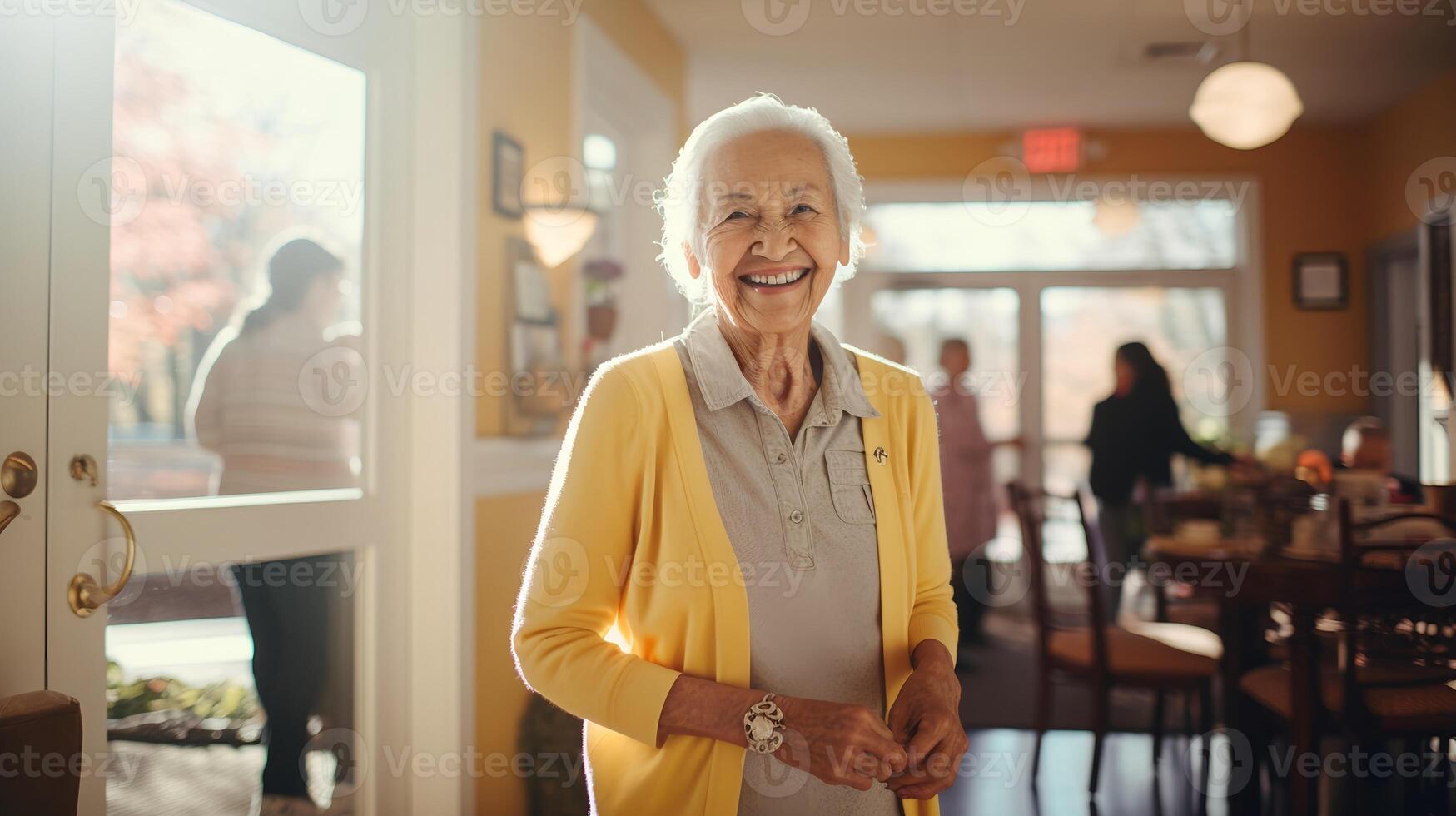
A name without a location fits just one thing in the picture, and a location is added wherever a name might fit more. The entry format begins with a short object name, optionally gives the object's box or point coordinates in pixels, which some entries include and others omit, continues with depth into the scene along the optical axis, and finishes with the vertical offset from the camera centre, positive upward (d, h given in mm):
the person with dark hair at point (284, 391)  2023 +82
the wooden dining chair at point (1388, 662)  2525 -634
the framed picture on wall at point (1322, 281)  6145 +917
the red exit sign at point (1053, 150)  6094 +1735
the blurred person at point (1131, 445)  5051 -97
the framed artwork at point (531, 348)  2945 +252
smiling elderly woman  1115 -152
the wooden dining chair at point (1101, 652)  3248 -771
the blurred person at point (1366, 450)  3566 -90
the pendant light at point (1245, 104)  3725 +1244
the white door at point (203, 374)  1601 +104
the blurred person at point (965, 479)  5609 -301
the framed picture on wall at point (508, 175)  2803 +740
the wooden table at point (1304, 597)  2568 -471
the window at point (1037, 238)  6469 +1264
